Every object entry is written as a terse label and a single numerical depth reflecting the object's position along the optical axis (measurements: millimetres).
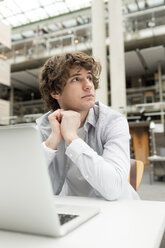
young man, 901
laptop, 449
